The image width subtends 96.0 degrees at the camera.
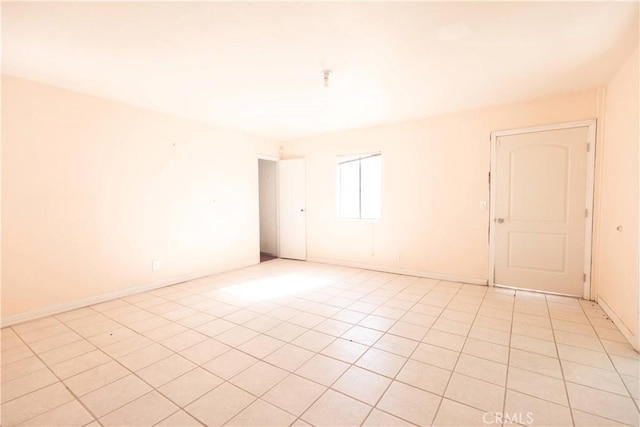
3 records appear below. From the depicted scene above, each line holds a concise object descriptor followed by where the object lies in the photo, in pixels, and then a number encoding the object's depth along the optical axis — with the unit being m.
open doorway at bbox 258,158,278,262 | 6.39
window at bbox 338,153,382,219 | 5.05
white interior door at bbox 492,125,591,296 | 3.47
